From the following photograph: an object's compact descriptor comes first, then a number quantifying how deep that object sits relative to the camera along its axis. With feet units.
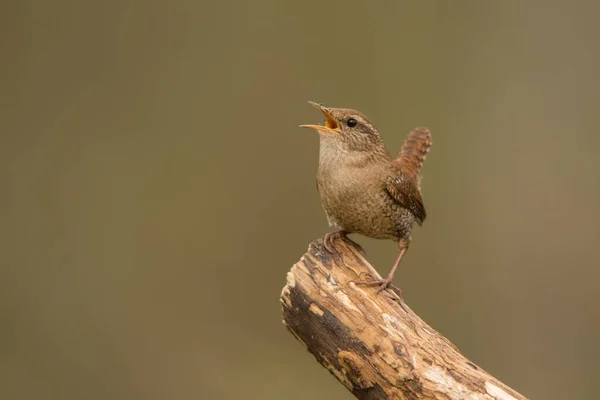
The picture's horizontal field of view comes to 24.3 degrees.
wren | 21.36
